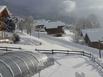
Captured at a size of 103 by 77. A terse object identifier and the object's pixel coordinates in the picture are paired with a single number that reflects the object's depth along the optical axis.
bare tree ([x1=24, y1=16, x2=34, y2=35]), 43.03
